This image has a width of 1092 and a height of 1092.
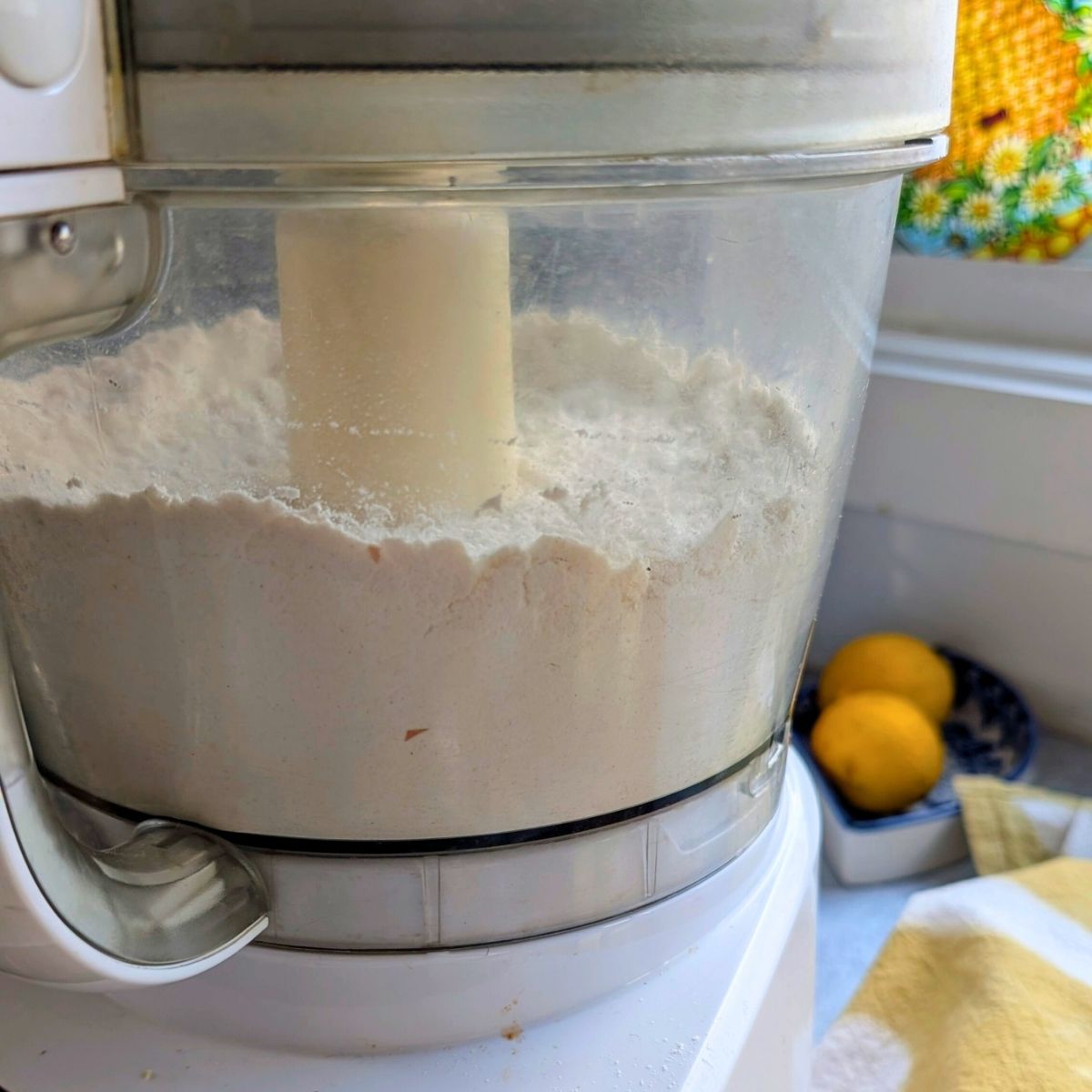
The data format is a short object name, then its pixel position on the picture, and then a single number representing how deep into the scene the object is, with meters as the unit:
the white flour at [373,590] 0.25
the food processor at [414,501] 0.21
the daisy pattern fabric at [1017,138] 0.68
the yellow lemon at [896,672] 0.66
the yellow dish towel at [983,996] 0.44
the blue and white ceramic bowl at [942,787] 0.59
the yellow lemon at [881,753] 0.60
